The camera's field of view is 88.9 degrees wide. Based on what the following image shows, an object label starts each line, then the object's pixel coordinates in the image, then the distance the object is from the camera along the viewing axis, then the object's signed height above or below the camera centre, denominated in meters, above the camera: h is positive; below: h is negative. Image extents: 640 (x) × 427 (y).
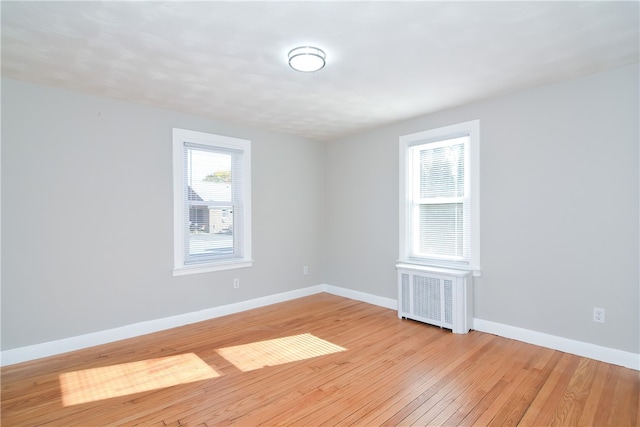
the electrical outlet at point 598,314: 2.88 -0.90
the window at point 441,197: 3.72 +0.20
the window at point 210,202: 3.95 +0.14
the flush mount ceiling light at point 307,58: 2.43 +1.18
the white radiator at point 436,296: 3.60 -0.97
